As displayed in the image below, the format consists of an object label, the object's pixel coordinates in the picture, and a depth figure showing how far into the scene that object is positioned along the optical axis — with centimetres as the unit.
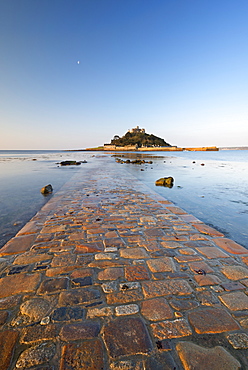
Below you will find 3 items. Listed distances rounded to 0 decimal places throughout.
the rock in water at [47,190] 824
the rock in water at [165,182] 1009
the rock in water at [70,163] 2290
